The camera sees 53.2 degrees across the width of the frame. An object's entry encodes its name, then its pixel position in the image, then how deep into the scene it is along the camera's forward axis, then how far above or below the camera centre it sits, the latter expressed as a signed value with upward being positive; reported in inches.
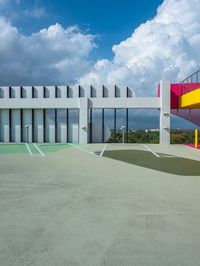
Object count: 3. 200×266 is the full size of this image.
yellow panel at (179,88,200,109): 462.2 +80.9
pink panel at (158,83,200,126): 629.5 +73.6
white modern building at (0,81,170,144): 670.4 +71.9
